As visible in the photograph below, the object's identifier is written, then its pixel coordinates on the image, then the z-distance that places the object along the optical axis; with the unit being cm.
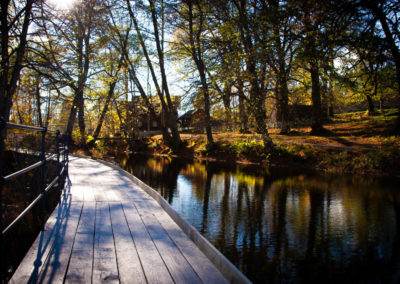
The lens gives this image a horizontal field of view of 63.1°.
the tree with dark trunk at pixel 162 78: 2139
